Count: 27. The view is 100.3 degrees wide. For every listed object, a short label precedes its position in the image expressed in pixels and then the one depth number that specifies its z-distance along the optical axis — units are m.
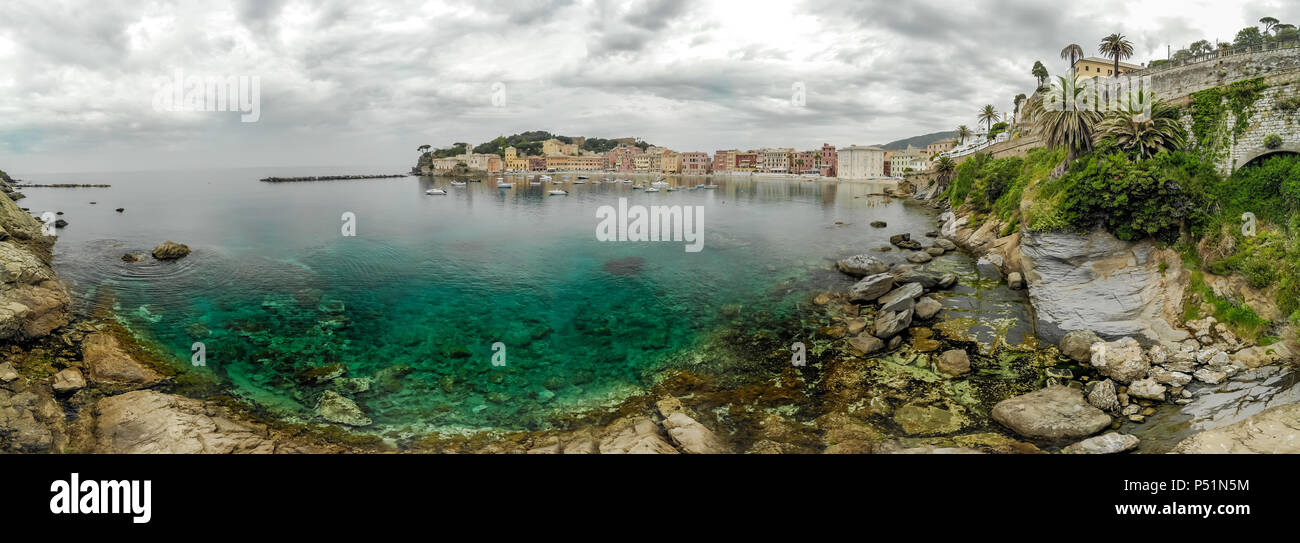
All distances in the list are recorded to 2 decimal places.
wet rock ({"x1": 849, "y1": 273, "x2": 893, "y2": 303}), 28.75
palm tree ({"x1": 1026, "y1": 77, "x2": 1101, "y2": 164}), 31.56
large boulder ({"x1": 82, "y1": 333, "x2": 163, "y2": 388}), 18.89
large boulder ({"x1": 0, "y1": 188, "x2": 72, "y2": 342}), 21.64
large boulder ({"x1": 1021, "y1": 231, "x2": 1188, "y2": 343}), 22.20
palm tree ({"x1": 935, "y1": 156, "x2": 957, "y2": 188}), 78.94
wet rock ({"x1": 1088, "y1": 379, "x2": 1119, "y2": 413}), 16.33
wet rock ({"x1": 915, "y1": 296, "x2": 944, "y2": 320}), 25.44
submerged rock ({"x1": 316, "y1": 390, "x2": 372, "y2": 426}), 16.84
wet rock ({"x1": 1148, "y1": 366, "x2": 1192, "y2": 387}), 17.31
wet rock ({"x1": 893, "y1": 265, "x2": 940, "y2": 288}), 30.28
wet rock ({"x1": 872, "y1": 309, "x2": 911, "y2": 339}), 23.20
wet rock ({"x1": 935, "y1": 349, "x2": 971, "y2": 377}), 19.69
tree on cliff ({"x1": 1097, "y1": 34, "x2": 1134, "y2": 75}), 63.59
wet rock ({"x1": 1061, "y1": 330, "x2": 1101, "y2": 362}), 20.30
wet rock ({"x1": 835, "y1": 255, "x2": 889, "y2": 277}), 34.84
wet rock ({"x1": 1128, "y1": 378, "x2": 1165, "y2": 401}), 16.56
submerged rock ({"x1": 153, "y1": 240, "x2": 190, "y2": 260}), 41.48
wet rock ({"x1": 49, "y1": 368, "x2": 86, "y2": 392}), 17.89
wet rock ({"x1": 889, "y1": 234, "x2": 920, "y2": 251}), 45.41
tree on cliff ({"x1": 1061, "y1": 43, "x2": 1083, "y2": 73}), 74.75
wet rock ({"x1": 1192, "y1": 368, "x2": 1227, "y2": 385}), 17.11
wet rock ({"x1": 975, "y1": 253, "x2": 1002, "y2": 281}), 32.25
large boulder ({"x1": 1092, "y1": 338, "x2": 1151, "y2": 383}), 18.17
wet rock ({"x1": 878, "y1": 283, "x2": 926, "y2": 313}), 25.50
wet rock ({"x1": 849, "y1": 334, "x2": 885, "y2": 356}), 22.05
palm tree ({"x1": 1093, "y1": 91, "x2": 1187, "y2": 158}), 26.89
